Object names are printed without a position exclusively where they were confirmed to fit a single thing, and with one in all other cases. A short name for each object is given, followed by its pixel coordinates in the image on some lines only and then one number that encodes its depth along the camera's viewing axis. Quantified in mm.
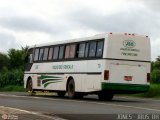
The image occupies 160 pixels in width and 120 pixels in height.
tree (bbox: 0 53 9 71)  67974
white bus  19410
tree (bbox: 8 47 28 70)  57843
